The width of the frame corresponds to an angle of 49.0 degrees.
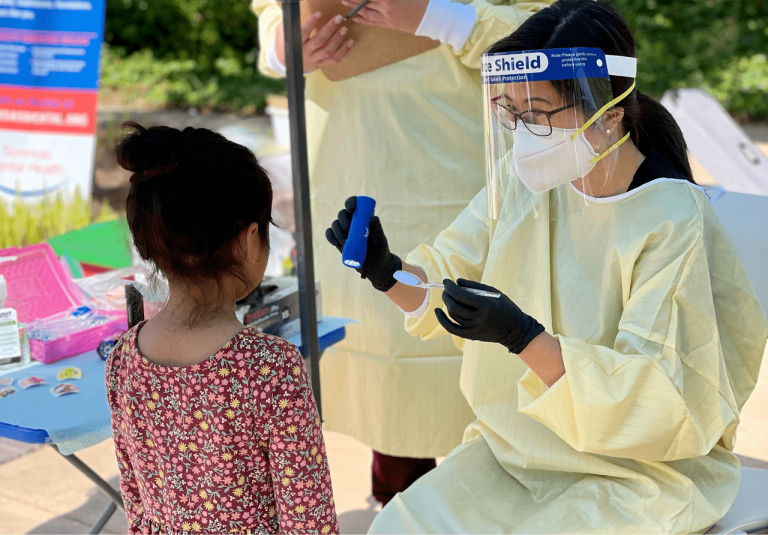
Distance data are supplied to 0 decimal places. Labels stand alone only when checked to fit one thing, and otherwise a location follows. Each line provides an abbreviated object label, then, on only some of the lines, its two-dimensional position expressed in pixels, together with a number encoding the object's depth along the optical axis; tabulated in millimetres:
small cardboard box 1814
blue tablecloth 1480
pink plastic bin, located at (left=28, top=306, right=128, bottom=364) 1796
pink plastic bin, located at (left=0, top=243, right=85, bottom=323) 1947
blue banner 4113
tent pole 1656
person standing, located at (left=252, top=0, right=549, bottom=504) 2010
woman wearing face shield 1237
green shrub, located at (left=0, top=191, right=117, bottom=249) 4312
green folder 2654
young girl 1166
